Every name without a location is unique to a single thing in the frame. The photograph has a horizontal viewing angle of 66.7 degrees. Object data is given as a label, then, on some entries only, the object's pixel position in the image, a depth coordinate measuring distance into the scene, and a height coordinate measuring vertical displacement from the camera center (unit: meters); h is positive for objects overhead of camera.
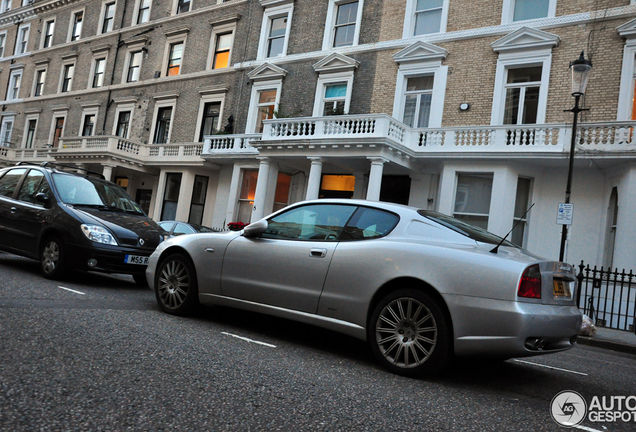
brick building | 14.21 +5.36
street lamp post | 10.05 +4.07
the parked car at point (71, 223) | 7.12 -0.21
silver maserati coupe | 3.75 -0.28
